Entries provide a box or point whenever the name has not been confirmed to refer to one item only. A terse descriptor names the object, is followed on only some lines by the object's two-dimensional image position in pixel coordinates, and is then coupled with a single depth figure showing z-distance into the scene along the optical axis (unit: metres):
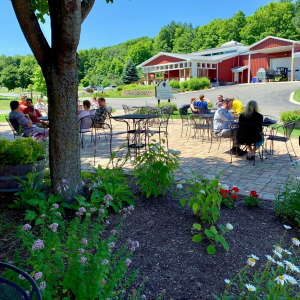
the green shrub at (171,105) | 14.78
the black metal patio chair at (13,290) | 1.19
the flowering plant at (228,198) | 3.52
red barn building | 38.16
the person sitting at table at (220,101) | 10.29
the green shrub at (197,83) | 33.00
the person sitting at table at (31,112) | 8.78
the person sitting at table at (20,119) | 6.82
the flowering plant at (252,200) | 3.58
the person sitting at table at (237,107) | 9.16
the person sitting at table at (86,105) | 8.58
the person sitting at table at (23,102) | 10.93
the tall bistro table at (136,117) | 5.16
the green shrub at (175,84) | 33.92
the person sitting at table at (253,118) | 5.81
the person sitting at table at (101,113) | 8.83
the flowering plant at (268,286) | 1.76
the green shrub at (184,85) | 33.53
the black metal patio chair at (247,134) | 5.78
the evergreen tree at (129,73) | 46.89
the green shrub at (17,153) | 3.76
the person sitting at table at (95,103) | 14.62
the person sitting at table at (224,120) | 6.67
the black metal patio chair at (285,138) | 5.93
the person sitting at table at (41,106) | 12.97
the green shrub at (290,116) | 9.64
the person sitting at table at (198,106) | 9.79
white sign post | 13.49
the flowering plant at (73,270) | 1.69
